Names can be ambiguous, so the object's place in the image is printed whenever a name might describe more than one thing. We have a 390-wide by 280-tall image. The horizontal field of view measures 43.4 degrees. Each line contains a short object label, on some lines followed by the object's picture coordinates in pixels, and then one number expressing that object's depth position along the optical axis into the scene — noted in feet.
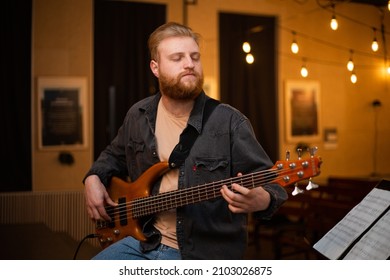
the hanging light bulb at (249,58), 7.70
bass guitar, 5.18
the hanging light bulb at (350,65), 7.72
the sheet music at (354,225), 4.62
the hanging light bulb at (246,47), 7.71
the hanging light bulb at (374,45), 7.66
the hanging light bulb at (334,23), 7.72
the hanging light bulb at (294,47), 7.79
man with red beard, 5.80
